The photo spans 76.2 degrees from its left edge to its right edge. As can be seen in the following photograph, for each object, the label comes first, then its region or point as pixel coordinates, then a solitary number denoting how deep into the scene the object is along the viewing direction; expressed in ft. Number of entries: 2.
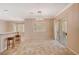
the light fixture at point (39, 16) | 7.45
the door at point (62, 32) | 7.60
